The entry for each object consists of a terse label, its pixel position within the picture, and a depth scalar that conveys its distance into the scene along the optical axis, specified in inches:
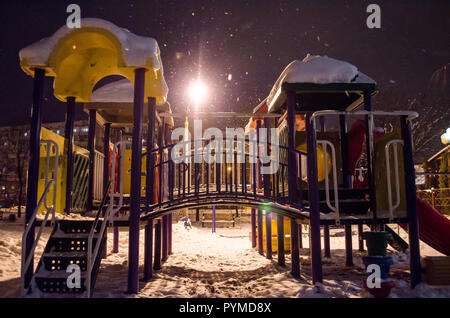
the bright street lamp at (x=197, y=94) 651.1
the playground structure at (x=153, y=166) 204.8
